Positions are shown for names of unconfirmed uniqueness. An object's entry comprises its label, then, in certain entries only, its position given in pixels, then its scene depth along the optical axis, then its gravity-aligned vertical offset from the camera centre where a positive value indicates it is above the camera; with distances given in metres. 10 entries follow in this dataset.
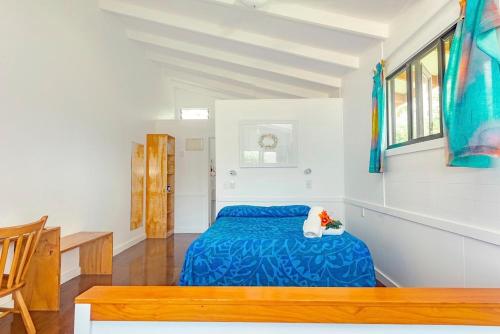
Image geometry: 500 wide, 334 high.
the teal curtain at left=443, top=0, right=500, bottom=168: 1.46 +0.43
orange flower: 2.51 -0.37
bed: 2.07 -0.61
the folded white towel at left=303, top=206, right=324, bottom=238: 2.31 -0.41
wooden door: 5.46 -0.21
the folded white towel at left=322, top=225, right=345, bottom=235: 2.41 -0.46
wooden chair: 1.88 -0.55
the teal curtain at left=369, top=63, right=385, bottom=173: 2.84 +0.48
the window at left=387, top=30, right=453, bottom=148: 2.15 +0.64
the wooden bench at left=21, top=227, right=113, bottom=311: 2.53 -0.84
